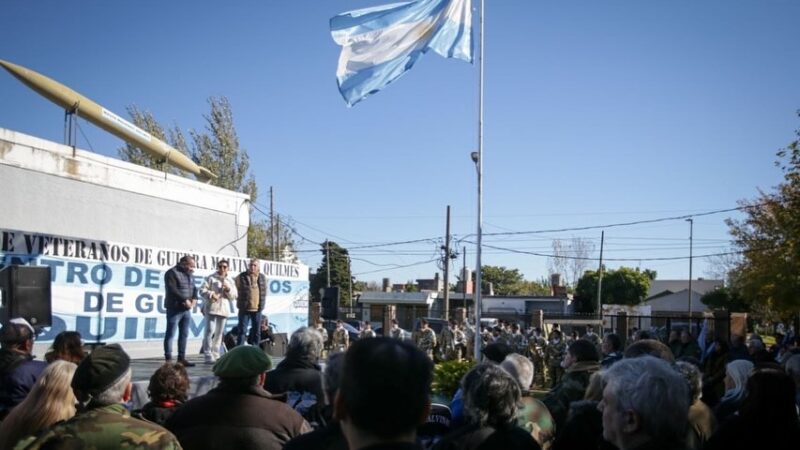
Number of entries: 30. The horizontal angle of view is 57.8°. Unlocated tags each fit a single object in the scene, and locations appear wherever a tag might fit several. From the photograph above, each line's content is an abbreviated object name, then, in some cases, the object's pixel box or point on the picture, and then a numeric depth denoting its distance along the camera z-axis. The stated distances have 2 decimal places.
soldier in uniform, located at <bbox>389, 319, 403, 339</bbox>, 26.02
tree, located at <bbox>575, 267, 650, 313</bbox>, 69.69
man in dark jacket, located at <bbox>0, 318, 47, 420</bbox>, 5.59
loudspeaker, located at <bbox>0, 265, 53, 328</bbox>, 9.73
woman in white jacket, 11.94
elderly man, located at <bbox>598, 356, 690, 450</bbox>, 2.75
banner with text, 13.92
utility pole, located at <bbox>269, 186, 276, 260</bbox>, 47.72
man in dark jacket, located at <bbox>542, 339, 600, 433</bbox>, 5.68
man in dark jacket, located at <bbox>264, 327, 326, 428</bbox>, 5.61
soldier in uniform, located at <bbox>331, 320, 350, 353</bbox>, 25.69
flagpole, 14.02
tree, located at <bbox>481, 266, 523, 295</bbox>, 102.73
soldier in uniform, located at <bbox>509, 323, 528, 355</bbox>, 26.45
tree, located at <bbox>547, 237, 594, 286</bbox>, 83.62
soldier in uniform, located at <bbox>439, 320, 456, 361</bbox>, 27.17
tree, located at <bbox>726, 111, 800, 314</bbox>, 25.61
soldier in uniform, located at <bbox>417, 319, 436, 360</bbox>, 26.53
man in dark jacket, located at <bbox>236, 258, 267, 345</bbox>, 12.00
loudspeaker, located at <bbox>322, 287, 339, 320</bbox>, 19.25
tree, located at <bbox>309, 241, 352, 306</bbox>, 75.06
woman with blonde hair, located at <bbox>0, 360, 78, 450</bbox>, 3.81
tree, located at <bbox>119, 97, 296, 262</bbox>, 46.66
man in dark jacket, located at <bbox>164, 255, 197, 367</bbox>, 10.98
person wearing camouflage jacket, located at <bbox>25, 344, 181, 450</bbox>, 2.94
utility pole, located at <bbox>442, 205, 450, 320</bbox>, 43.76
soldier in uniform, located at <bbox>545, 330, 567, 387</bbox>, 24.02
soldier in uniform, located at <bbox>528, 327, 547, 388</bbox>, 25.46
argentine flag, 13.34
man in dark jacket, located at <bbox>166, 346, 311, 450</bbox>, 3.87
